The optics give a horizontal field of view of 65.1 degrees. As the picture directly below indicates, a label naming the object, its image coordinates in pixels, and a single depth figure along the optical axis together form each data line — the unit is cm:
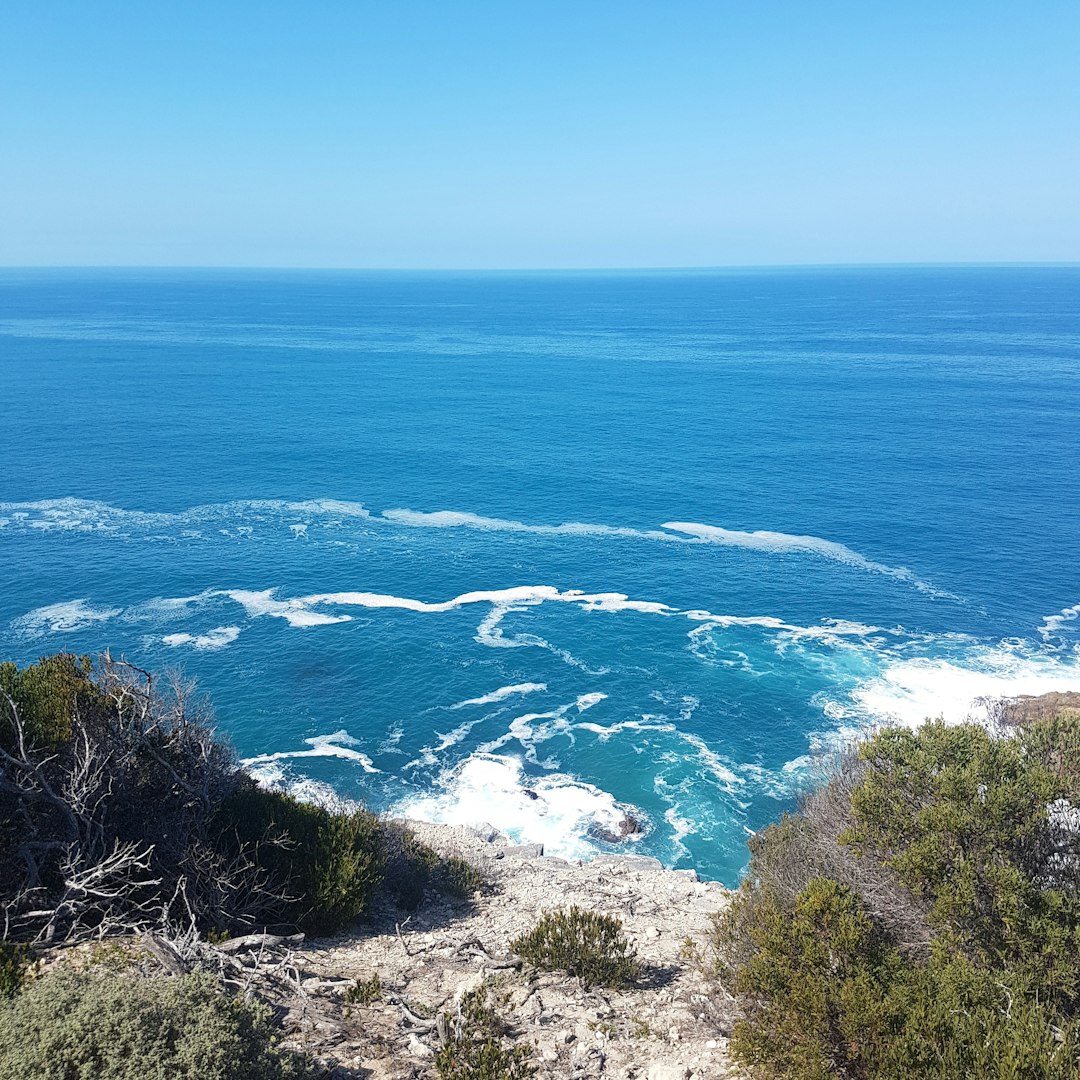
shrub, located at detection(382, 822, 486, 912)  2480
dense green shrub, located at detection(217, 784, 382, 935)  2144
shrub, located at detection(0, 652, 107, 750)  2059
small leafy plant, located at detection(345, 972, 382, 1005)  1675
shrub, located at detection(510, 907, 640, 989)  1869
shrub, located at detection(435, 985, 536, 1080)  1444
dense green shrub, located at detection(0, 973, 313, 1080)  1147
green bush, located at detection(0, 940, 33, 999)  1458
